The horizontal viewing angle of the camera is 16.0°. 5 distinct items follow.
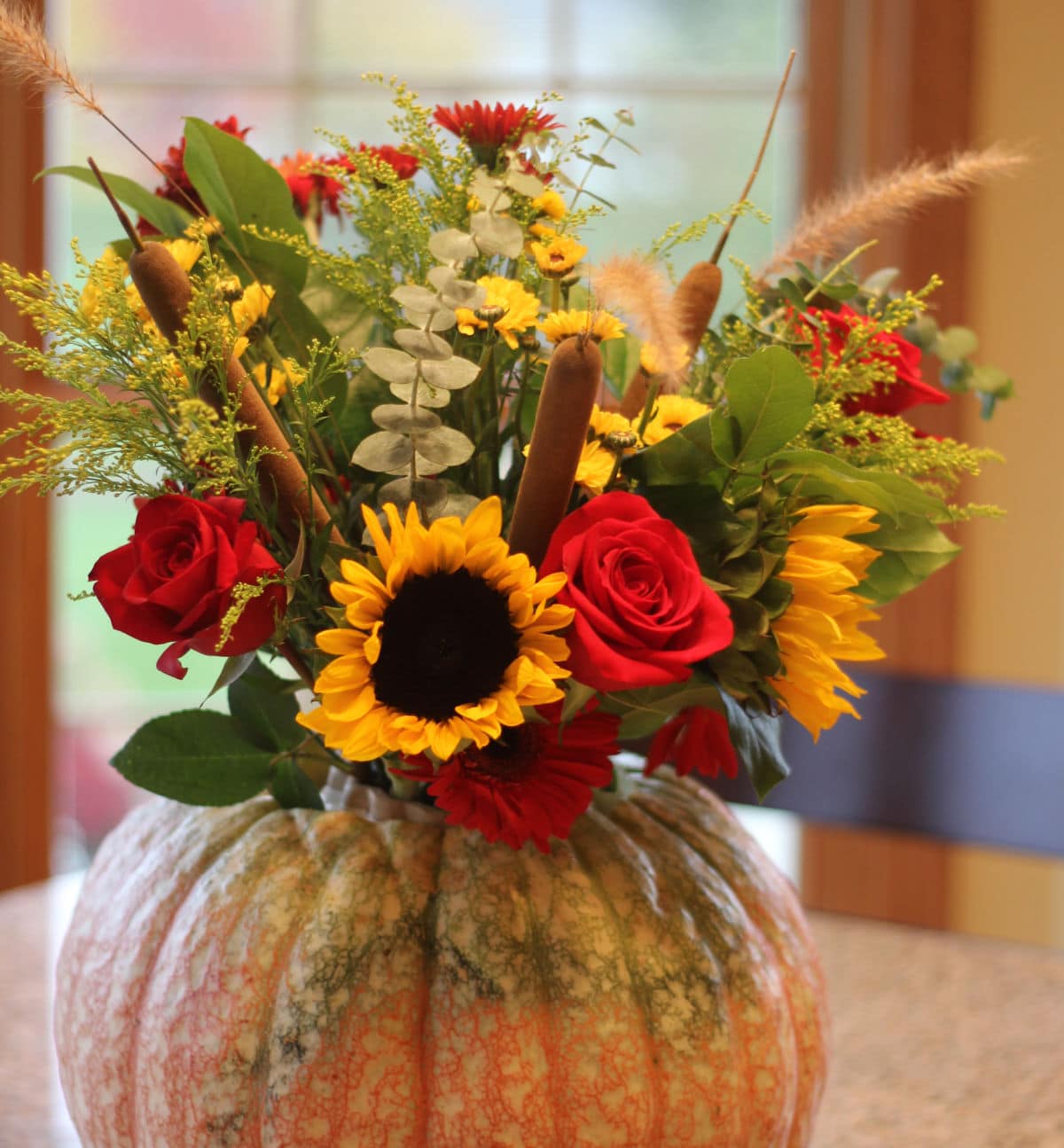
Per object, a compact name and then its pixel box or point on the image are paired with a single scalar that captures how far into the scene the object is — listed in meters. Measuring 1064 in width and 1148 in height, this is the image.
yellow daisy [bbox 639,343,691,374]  1.31
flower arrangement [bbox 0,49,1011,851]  1.29
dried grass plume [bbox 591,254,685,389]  1.31
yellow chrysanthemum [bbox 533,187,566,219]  1.37
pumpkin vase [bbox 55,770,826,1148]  1.34
